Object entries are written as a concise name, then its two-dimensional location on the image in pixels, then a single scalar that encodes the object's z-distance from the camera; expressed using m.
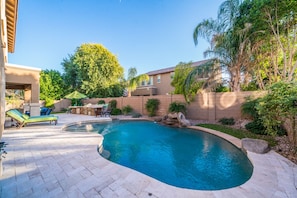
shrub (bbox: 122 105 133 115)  16.91
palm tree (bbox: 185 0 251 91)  9.45
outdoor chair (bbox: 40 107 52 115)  12.13
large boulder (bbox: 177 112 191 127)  10.32
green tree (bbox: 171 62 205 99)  11.59
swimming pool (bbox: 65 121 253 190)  3.90
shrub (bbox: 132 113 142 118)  15.00
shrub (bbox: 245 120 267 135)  7.12
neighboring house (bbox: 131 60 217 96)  23.19
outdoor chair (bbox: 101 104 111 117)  15.92
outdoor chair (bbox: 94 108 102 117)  15.76
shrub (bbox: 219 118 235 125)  9.64
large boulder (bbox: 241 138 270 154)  4.79
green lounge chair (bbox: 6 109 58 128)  7.92
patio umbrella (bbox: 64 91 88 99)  16.73
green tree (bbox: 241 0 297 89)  7.87
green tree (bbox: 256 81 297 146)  3.90
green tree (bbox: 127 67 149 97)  19.25
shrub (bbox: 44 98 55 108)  20.45
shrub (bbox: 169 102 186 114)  12.03
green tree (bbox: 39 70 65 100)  21.89
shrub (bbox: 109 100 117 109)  18.56
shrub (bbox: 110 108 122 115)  17.19
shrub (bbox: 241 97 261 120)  8.09
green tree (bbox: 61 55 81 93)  23.77
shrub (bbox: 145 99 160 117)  14.63
